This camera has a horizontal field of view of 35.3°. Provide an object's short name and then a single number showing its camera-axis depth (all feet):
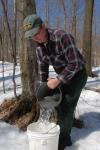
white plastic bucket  5.10
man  5.04
